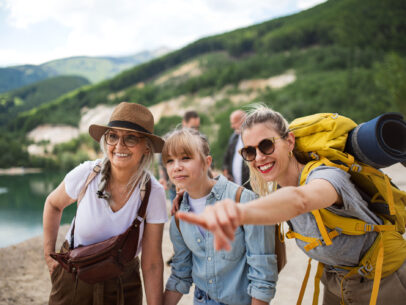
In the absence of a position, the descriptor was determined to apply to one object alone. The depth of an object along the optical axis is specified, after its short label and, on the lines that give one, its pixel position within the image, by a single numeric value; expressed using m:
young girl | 1.67
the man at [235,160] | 4.71
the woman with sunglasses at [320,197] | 1.38
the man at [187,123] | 4.98
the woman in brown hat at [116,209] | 1.91
